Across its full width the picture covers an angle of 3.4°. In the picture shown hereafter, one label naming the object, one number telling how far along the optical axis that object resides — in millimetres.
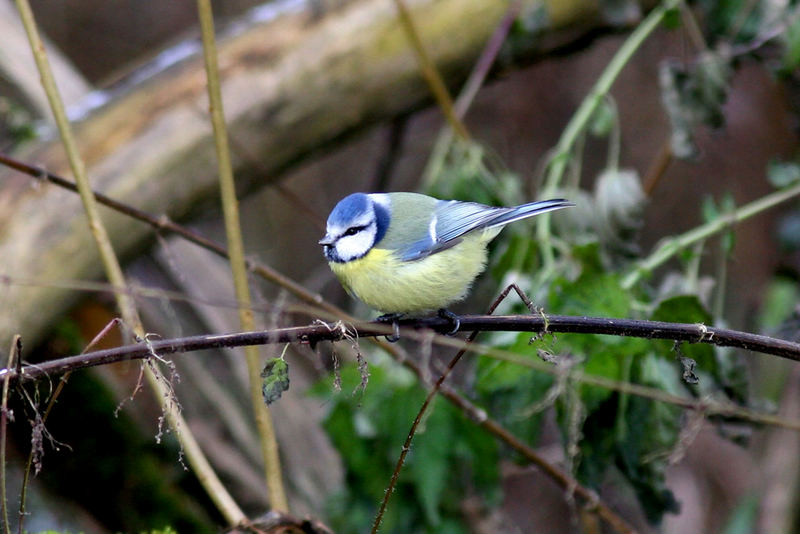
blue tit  6297
